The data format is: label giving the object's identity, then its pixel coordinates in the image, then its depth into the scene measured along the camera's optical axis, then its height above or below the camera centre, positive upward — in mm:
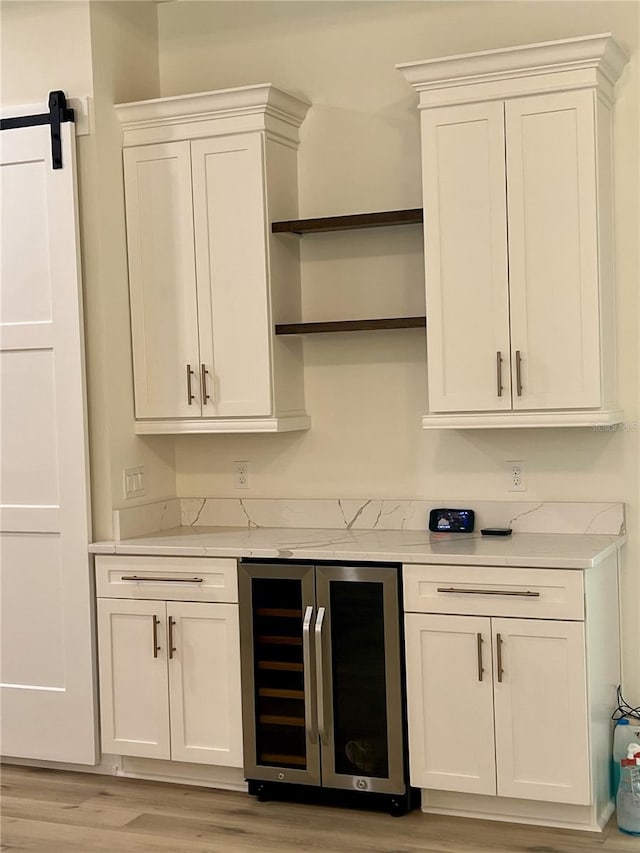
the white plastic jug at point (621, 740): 3633 -1128
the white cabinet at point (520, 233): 3516 +572
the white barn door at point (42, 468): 4059 -183
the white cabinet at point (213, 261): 3992 +579
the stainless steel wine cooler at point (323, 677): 3586 -897
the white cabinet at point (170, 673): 3822 -925
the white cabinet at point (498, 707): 3359 -952
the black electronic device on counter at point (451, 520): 3959 -410
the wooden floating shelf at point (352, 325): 3861 +310
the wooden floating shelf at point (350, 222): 3855 +688
